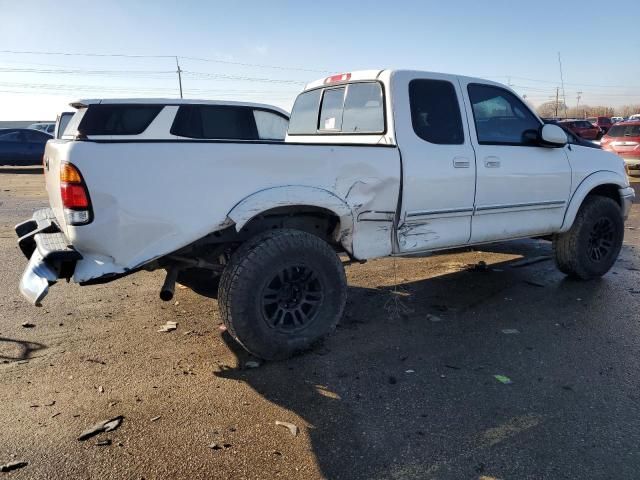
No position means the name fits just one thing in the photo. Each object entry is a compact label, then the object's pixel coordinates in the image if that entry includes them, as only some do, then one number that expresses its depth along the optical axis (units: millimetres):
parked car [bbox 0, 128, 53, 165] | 19156
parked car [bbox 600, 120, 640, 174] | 16016
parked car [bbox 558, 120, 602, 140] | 30562
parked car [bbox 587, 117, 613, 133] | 37516
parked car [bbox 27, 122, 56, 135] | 26156
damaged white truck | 3244
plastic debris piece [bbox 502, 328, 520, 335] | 4277
